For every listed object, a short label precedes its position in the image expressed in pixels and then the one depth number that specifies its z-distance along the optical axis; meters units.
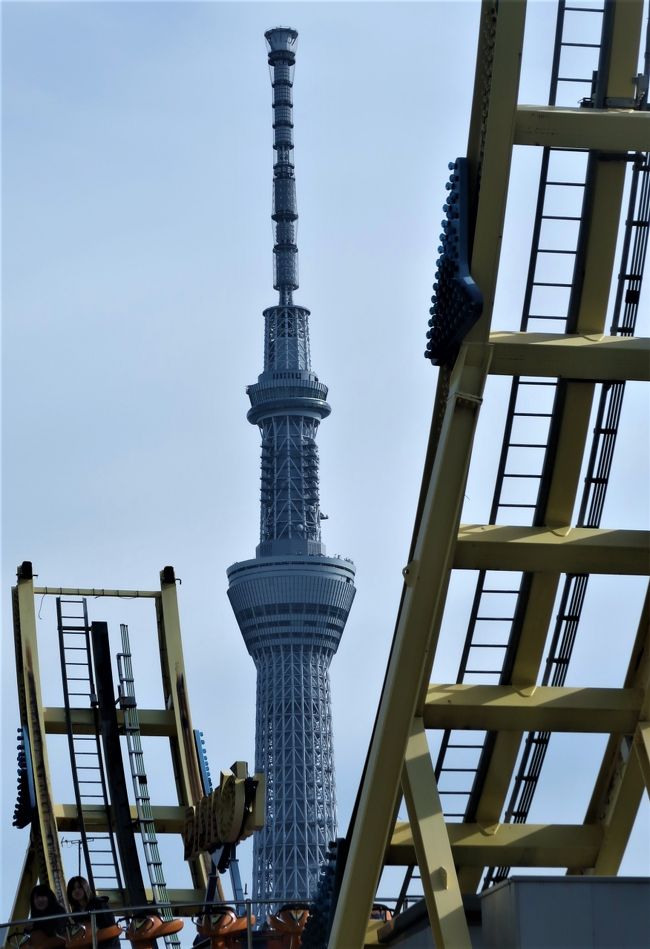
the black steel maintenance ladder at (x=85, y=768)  30.38
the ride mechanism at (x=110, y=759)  30.70
